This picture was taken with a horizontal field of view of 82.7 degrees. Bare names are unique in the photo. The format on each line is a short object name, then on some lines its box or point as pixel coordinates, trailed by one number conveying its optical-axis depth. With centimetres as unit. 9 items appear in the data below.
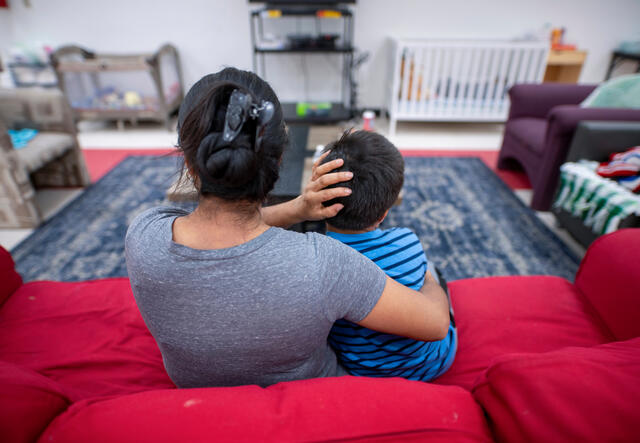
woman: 53
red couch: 43
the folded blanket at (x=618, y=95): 235
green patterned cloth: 168
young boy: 81
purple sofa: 215
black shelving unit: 358
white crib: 365
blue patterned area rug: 188
